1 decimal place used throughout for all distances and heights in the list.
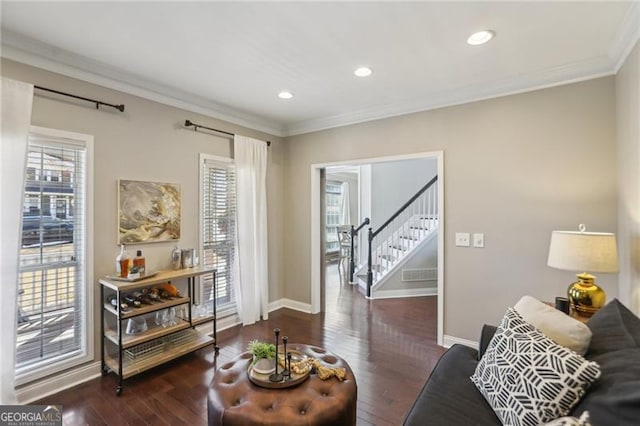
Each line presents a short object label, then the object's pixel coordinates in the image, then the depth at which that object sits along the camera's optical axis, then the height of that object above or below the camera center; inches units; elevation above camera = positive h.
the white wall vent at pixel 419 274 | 212.2 -42.1
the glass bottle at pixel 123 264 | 106.8 -17.3
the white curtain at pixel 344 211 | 366.3 +6.1
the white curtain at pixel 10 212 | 84.4 +1.2
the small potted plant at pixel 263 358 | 73.3 -35.5
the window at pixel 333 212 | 354.6 +4.8
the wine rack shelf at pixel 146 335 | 101.1 -43.7
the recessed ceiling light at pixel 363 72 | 108.7 +53.8
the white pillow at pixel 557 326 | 55.2 -22.1
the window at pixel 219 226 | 145.0 -5.2
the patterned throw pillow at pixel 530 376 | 45.7 -27.2
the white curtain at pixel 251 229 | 155.8 -7.2
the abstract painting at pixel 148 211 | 113.7 +1.9
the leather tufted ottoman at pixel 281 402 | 60.6 -40.5
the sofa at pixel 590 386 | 37.7 -25.6
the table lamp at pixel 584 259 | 79.1 -12.0
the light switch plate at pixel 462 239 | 127.5 -10.0
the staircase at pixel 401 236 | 212.1 -15.3
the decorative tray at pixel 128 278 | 104.0 -22.1
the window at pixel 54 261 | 93.5 -14.8
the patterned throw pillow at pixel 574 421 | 34.6 -24.4
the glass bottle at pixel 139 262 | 109.8 -17.4
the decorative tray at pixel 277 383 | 69.3 -39.1
